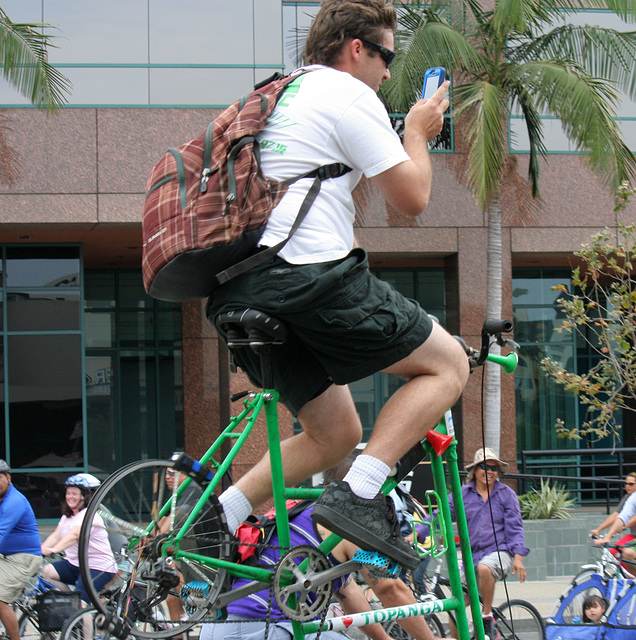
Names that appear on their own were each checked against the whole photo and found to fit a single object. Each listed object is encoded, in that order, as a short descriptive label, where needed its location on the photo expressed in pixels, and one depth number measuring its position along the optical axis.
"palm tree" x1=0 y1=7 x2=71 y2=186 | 23.47
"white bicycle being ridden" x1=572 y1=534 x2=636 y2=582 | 14.91
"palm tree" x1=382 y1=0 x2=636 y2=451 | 25.42
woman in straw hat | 16.10
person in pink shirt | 15.76
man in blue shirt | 14.78
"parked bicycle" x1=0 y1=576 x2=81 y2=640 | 14.63
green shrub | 26.33
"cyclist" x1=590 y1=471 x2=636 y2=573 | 16.98
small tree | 21.98
